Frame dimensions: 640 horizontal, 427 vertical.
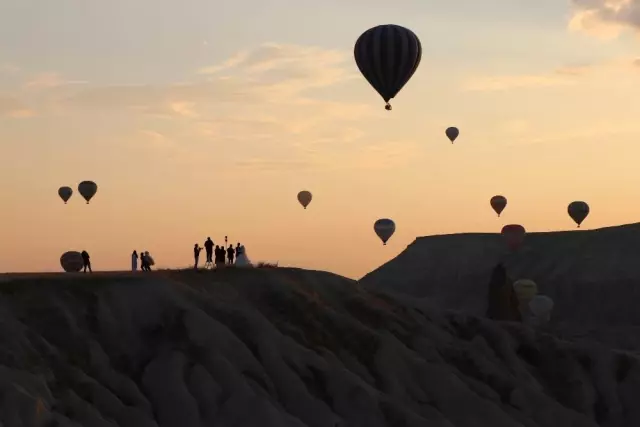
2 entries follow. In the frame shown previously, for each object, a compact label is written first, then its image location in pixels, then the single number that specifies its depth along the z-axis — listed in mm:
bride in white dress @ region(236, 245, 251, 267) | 81562
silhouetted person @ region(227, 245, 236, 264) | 81125
